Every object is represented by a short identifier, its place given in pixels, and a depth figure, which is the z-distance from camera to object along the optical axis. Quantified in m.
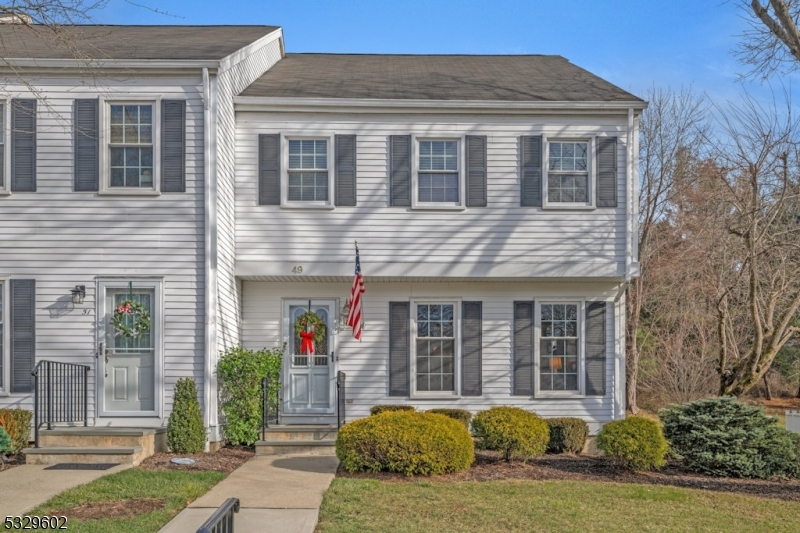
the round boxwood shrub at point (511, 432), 10.58
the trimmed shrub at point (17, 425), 10.98
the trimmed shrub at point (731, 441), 10.67
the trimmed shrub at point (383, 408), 13.36
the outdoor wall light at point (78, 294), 11.75
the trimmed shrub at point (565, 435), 12.89
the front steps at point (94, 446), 10.44
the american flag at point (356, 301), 12.66
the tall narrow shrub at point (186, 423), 11.32
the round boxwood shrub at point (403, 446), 9.45
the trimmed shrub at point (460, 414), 13.12
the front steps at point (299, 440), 11.88
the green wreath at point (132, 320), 11.78
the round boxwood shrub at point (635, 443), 10.39
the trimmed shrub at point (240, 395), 12.18
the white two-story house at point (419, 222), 13.38
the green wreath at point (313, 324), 13.88
